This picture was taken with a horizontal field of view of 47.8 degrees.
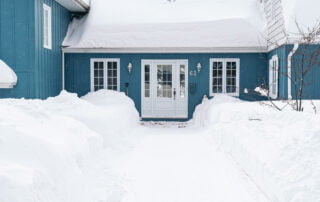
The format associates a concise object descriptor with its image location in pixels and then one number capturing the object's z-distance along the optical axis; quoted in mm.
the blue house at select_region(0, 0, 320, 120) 15398
